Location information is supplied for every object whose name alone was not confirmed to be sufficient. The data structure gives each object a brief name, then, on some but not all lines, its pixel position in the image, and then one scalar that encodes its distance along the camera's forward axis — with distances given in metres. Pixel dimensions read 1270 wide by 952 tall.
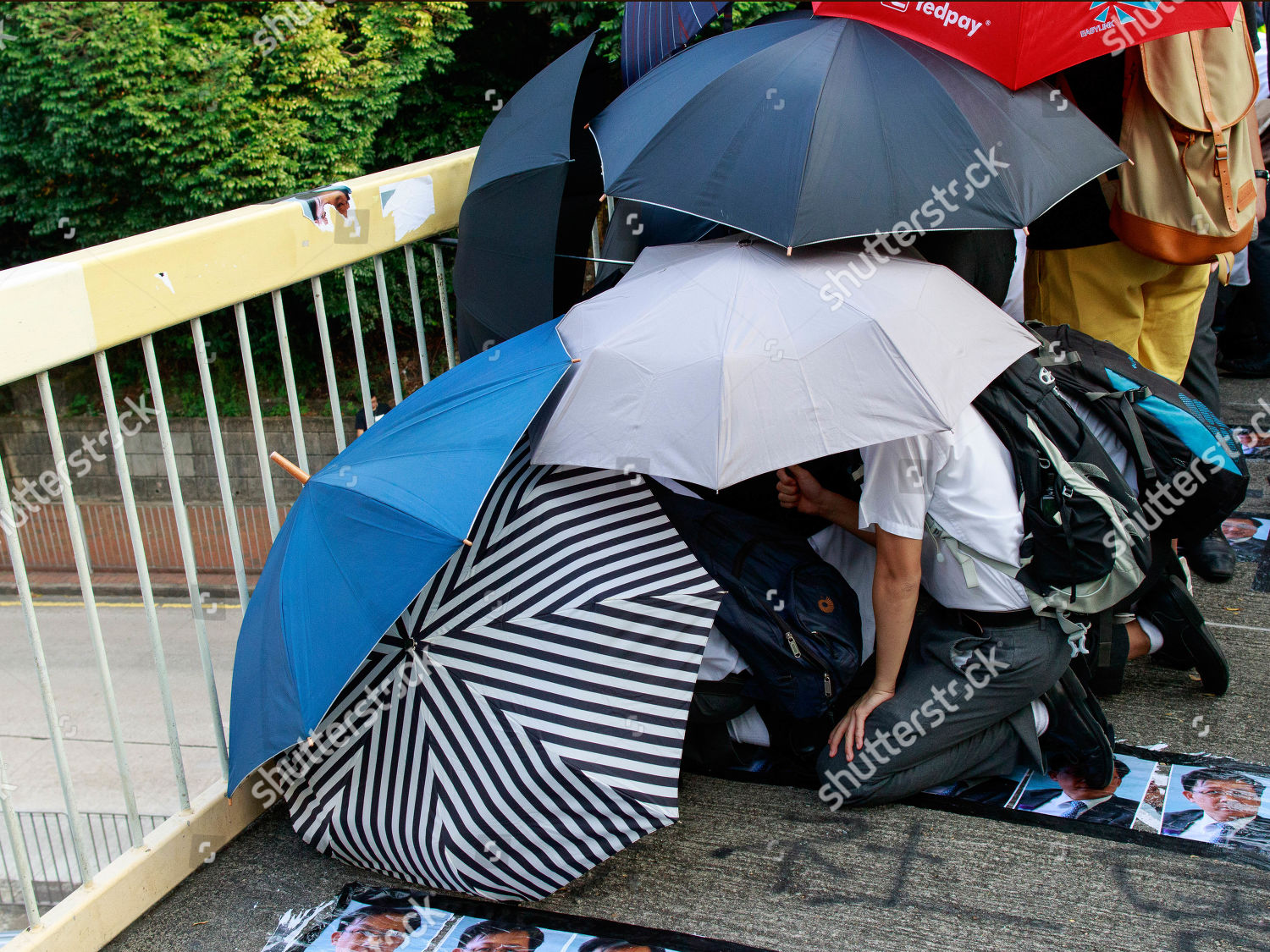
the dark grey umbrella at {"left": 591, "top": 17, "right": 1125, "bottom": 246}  2.47
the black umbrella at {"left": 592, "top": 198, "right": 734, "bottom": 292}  3.21
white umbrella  2.19
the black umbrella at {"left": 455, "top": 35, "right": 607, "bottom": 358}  3.12
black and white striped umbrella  2.21
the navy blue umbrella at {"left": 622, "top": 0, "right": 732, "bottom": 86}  3.36
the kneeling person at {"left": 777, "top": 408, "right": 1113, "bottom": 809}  2.41
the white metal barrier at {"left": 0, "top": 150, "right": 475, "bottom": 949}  2.08
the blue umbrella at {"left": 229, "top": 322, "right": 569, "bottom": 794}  2.13
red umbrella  2.69
